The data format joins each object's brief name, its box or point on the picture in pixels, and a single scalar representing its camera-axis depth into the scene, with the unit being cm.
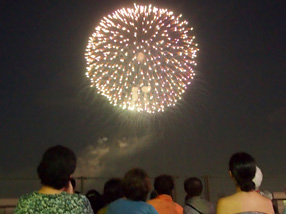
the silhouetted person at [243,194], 444
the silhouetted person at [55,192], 376
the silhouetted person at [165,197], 620
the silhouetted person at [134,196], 485
